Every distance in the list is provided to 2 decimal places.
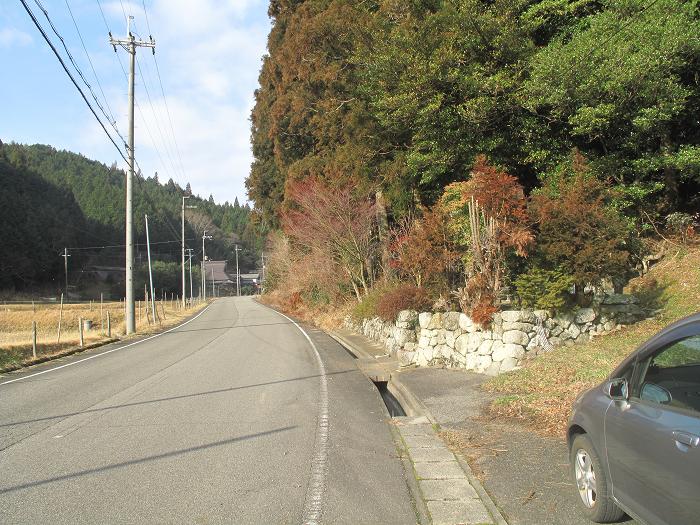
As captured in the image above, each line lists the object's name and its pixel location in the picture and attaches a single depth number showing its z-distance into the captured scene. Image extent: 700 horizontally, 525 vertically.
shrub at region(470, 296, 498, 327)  10.48
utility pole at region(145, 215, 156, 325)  33.62
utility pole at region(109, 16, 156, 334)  25.05
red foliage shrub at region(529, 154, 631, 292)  10.19
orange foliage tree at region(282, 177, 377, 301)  23.44
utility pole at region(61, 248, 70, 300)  72.81
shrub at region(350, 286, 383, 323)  18.83
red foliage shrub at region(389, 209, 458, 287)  12.47
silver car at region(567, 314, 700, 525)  3.06
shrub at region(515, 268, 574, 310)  10.27
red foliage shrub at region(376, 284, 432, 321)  13.39
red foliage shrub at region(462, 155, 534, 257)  10.51
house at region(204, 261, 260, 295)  134.32
